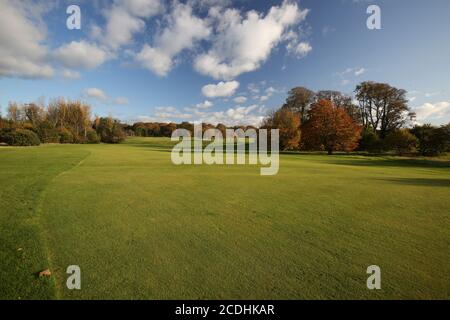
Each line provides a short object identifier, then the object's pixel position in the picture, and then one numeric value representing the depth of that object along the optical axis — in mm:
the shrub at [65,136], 66550
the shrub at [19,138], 46969
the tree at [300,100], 58738
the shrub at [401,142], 39466
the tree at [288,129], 43719
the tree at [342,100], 57516
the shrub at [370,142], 43469
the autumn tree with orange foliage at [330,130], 41000
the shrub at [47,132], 59625
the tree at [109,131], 81938
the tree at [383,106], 50719
